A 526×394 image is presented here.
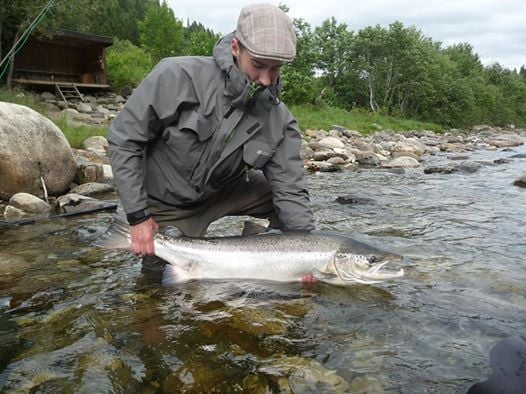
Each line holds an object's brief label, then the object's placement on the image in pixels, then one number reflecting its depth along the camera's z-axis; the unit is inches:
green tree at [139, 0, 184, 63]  2257.6
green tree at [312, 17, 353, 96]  1953.7
